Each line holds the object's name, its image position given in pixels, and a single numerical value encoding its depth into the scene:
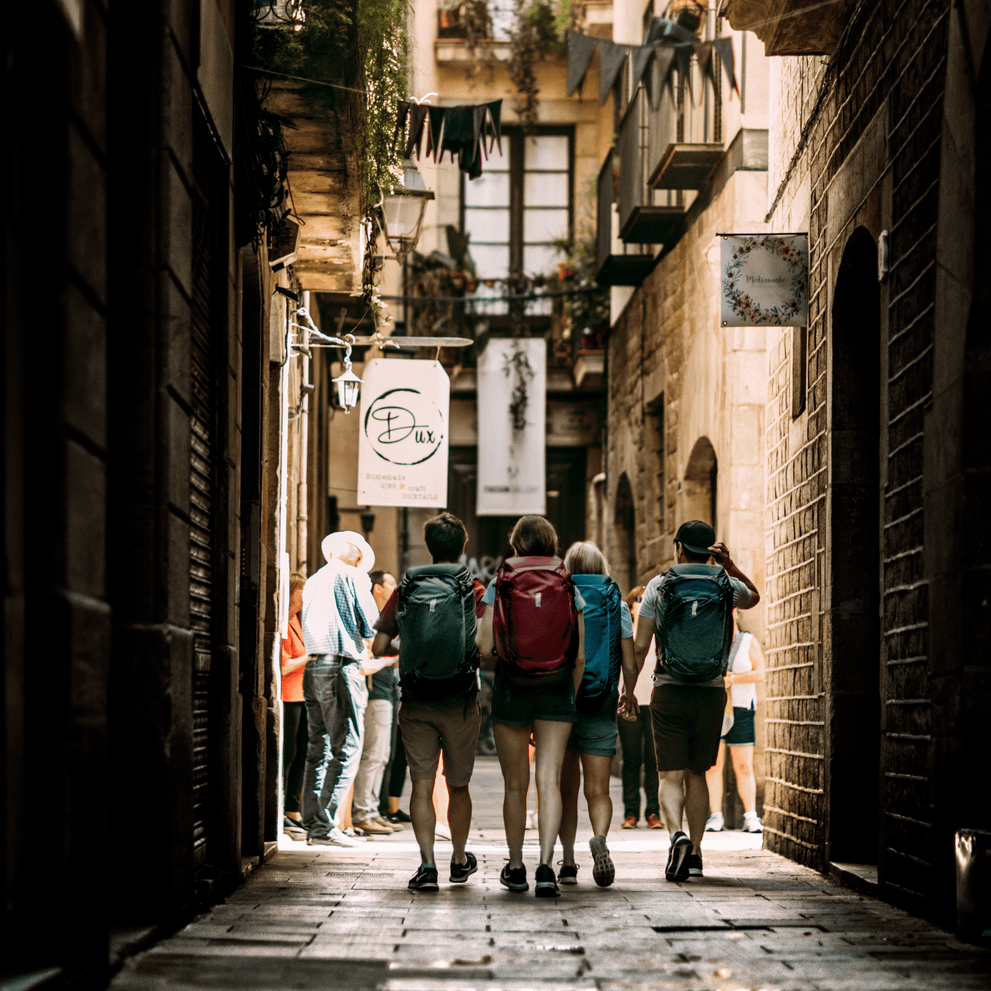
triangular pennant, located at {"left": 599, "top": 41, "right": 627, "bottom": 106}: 16.62
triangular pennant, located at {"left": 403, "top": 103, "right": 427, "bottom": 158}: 14.36
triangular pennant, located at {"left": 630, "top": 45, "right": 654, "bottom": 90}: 15.21
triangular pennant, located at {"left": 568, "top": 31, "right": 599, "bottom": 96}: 17.41
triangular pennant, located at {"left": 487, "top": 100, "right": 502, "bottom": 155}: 14.84
